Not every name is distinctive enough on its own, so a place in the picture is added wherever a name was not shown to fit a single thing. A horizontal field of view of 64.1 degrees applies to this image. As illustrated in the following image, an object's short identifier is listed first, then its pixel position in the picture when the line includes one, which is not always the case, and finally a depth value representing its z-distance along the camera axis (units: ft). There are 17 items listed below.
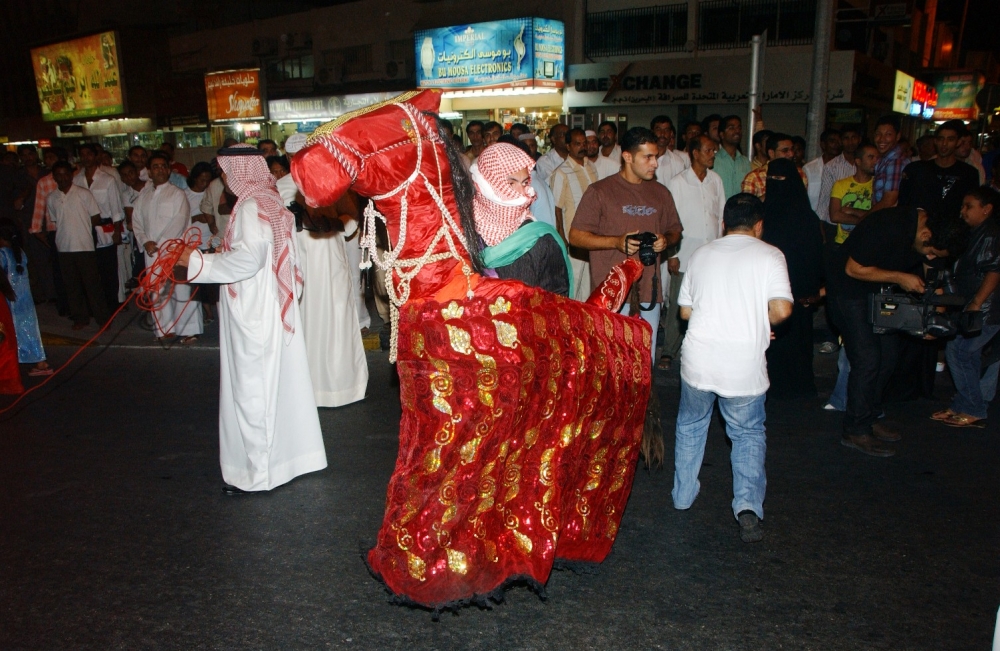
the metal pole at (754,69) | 26.76
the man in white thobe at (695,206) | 23.75
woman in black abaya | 19.71
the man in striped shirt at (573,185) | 27.09
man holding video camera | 16.31
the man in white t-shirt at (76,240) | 31.37
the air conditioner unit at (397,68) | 78.84
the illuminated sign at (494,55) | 67.77
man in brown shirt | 17.39
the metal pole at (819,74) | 32.58
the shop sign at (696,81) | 61.67
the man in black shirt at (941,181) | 22.52
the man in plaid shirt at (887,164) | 23.73
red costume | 9.91
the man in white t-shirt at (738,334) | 12.71
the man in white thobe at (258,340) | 14.83
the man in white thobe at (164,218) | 29.01
